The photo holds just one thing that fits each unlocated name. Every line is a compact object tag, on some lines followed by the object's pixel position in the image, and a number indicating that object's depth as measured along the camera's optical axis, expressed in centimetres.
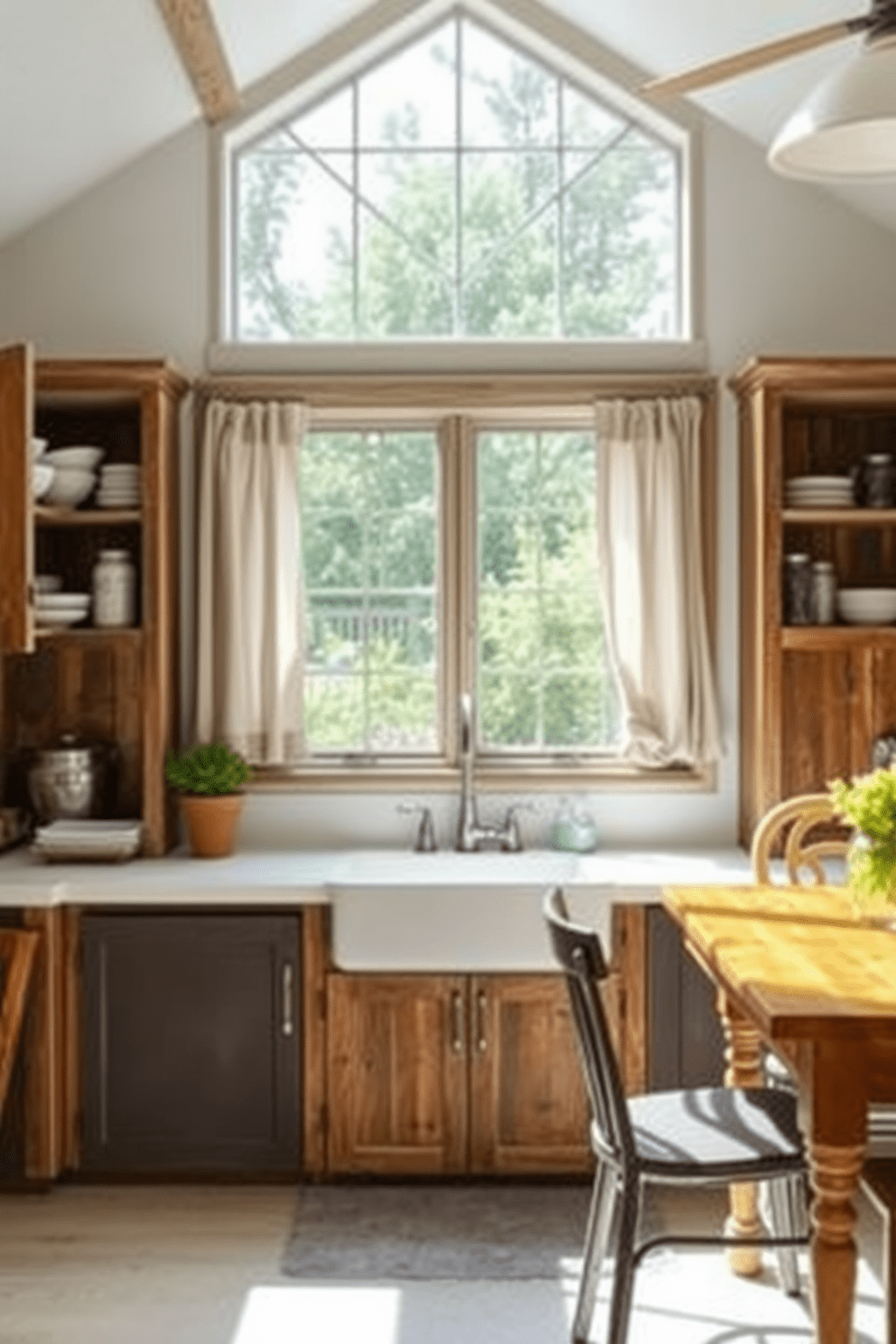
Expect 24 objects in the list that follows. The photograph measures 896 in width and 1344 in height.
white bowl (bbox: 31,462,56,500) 435
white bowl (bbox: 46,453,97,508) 455
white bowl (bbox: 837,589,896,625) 450
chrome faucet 473
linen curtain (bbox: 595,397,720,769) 473
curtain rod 478
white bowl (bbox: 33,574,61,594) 460
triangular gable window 491
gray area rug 366
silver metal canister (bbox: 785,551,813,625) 452
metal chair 280
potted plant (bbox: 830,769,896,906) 299
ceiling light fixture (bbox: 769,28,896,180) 227
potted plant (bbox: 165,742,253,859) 458
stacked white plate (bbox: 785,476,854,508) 450
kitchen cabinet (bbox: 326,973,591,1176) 415
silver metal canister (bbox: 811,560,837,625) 454
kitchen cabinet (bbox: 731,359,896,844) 465
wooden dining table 249
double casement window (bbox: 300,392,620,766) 488
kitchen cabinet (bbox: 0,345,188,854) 450
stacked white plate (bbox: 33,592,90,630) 450
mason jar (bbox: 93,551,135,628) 461
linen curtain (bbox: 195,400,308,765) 475
